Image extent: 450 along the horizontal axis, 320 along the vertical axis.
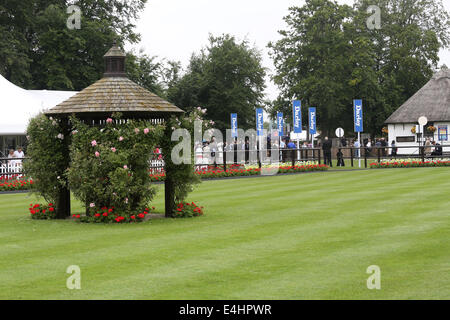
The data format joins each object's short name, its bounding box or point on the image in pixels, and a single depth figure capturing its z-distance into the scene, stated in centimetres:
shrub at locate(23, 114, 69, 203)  1570
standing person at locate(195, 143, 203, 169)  3416
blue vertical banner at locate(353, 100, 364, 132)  4358
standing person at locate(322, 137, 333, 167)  4141
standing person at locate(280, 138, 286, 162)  3886
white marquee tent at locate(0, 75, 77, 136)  3281
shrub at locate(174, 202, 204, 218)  1543
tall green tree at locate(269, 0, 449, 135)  6606
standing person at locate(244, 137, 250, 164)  3721
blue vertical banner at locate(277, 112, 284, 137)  4810
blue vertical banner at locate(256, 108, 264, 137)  4228
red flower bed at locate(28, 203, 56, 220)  1584
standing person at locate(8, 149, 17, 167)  3058
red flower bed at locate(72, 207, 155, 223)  1468
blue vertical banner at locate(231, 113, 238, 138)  5009
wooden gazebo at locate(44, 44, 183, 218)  1506
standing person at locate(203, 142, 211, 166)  3419
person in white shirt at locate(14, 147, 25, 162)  3318
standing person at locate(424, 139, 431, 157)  4281
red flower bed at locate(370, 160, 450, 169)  3781
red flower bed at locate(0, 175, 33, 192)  2695
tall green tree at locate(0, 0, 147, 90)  4716
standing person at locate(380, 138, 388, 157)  5847
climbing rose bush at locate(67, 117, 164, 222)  1455
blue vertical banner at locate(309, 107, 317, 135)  4569
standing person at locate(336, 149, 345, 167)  4181
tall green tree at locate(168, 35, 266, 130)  6975
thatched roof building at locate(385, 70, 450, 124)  6256
